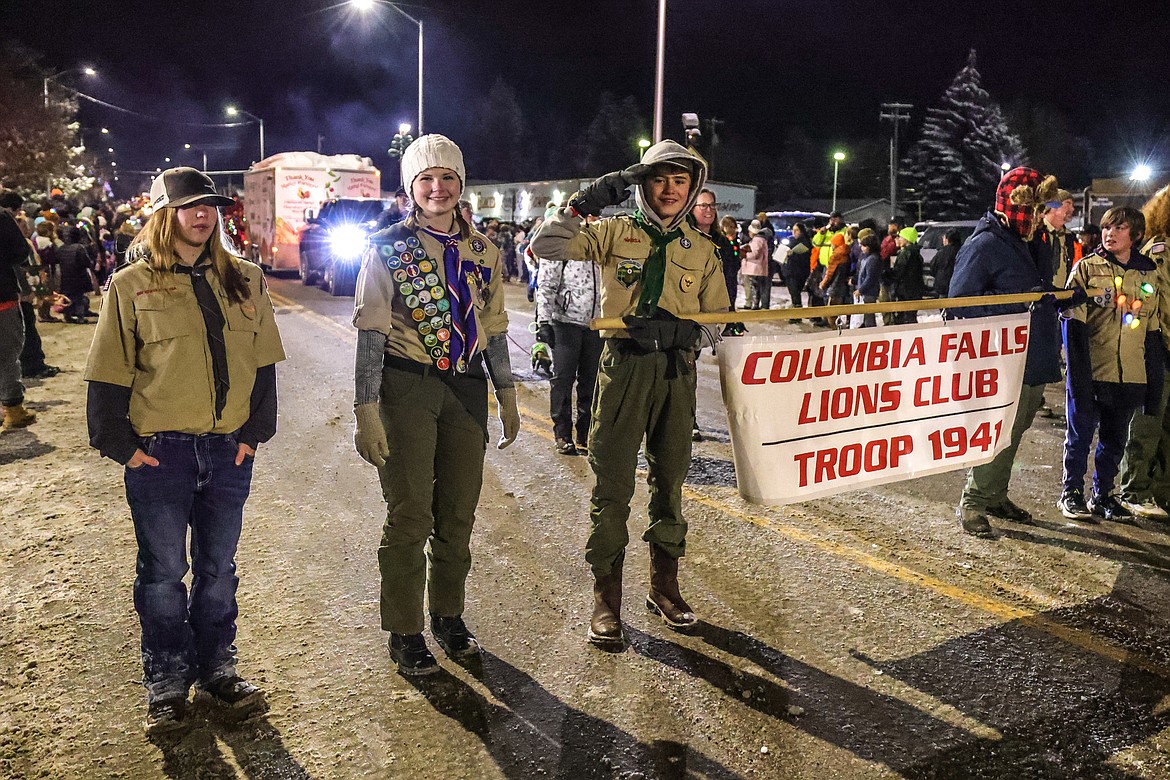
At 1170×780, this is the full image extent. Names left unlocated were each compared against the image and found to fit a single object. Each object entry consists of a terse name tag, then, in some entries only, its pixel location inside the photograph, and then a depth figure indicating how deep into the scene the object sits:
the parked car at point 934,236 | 26.08
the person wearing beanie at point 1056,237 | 6.12
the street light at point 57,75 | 39.38
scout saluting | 4.26
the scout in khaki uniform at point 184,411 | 3.38
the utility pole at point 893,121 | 51.03
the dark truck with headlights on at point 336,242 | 22.23
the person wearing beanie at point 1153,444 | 6.46
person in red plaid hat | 5.94
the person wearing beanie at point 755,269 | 17.95
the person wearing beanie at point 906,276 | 15.26
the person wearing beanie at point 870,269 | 15.31
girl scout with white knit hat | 3.84
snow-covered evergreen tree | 60.41
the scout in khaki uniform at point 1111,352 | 6.28
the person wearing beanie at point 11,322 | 8.17
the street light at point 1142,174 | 38.41
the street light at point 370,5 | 27.27
